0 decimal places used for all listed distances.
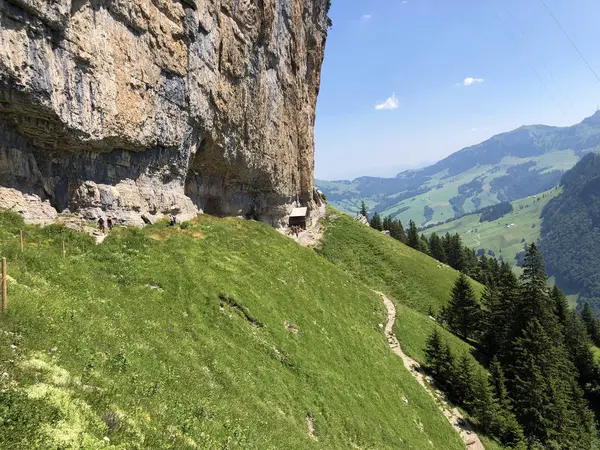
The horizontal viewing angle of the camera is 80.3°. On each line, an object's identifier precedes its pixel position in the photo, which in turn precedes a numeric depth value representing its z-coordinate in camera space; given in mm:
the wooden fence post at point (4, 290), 12835
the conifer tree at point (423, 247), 118525
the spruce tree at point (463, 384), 39250
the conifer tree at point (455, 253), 115438
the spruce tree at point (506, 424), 37688
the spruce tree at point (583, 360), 67125
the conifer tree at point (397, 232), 131750
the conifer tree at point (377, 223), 132938
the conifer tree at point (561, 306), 79100
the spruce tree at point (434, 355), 41659
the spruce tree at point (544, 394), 42250
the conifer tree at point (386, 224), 137875
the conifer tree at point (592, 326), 91850
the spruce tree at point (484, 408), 37531
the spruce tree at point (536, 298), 54125
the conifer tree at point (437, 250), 118431
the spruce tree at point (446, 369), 40469
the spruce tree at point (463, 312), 63094
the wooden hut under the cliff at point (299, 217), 77138
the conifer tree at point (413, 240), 118281
